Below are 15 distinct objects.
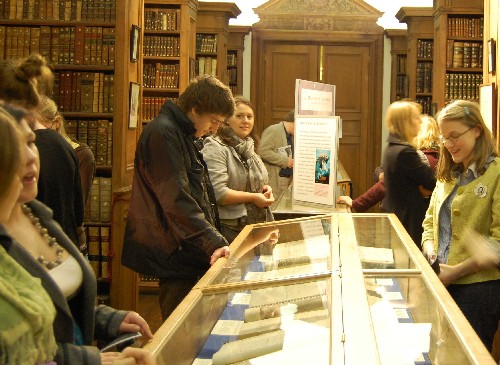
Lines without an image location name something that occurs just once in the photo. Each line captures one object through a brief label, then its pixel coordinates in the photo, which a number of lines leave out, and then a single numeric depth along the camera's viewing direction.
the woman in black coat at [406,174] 4.27
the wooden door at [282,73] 11.77
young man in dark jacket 2.83
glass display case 1.60
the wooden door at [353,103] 11.80
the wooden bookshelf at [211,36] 9.93
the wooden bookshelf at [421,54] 10.30
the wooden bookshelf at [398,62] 11.38
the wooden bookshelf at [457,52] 8.78
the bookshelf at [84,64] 5.57
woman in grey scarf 3.62
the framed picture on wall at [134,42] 5.64
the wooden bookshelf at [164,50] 8.00
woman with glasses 2.73
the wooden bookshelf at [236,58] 11.46
